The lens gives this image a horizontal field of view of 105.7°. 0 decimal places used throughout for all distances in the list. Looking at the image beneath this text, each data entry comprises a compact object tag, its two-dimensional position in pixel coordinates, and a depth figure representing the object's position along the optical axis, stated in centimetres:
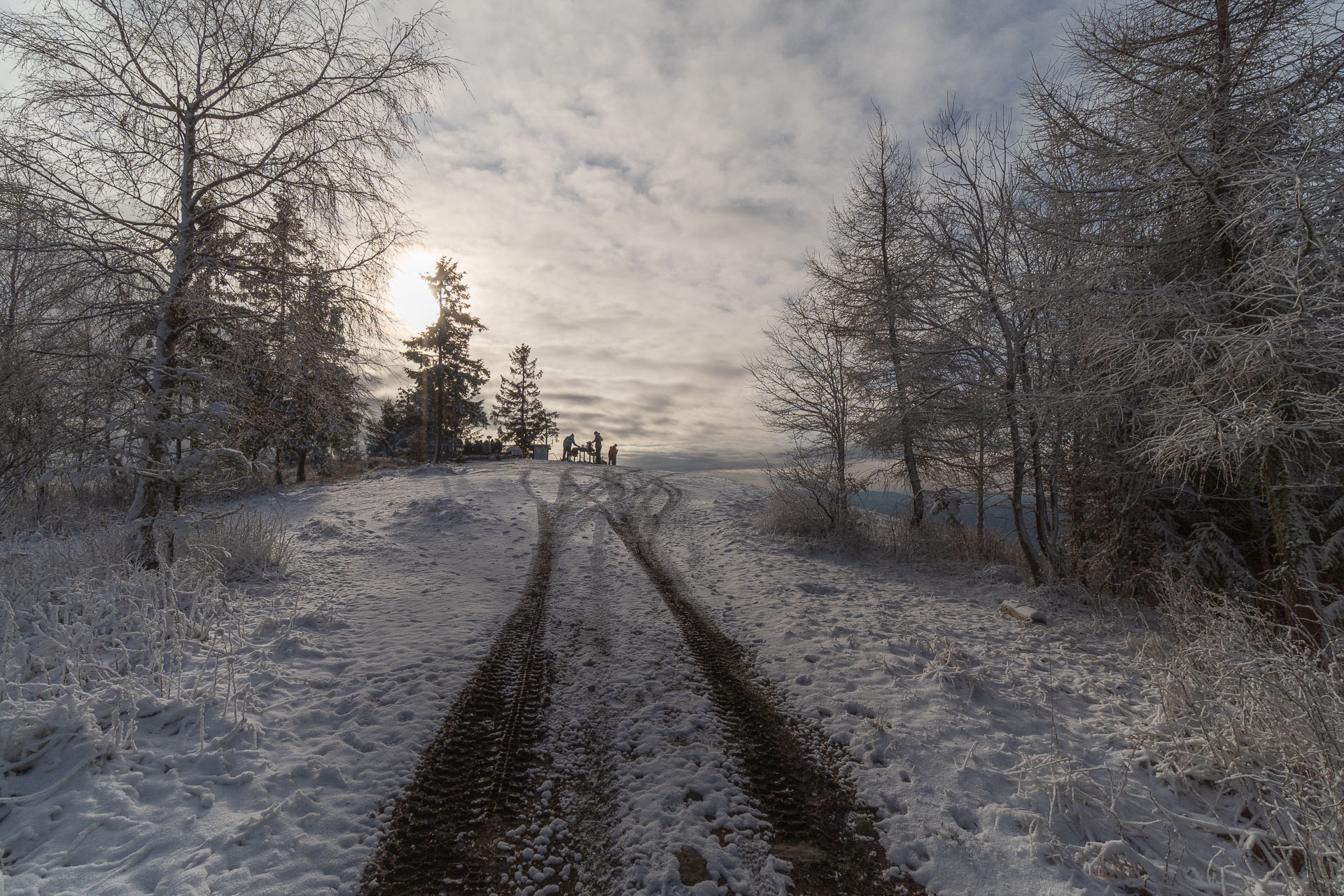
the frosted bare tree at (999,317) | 899
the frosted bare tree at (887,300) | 1067
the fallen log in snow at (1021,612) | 712
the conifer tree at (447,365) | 3039
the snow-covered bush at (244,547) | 716
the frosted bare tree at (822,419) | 1269
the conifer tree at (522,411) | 4428
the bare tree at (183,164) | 545
